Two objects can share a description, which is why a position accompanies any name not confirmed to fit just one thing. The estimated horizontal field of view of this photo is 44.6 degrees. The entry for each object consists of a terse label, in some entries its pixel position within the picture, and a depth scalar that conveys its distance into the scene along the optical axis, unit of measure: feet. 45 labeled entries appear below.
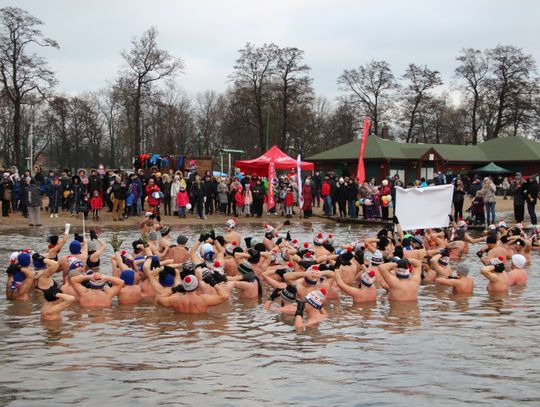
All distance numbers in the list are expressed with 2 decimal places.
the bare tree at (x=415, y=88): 212.64
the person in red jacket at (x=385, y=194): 86.50
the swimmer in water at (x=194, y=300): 35.81
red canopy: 98.84
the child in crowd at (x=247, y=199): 90.99
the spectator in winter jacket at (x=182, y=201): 86.53
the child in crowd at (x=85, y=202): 82.62
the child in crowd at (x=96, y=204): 81.15
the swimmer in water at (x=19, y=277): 38.99
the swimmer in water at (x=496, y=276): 42.27
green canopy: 166.50
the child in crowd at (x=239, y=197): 90.87
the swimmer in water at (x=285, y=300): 35.24
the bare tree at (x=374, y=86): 213.87
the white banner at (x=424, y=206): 57.16
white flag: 90.43
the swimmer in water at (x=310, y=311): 33.08
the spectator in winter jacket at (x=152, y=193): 83.76
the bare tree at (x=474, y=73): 212.64
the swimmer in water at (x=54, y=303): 33.49
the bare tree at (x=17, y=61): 120.57
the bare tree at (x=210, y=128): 228.43
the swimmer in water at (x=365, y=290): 38.63
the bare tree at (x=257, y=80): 185.55
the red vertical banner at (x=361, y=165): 88.69
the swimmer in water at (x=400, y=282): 39.22
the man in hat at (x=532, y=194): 73.56
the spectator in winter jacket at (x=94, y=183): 81.35
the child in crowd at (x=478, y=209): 79.38
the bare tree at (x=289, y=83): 185.78
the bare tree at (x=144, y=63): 142.61
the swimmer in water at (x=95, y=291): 37.45
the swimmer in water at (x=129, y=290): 38.65
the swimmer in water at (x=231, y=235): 51.23
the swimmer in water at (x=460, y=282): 42.02
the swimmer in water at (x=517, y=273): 45.27
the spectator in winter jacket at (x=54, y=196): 82.12
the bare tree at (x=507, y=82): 204.64
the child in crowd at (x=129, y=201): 83.66
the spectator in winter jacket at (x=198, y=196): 86.84
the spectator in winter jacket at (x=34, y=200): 74.13
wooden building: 157.79
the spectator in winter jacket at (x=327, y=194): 94.02
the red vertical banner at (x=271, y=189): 92.63
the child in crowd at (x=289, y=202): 92.02
